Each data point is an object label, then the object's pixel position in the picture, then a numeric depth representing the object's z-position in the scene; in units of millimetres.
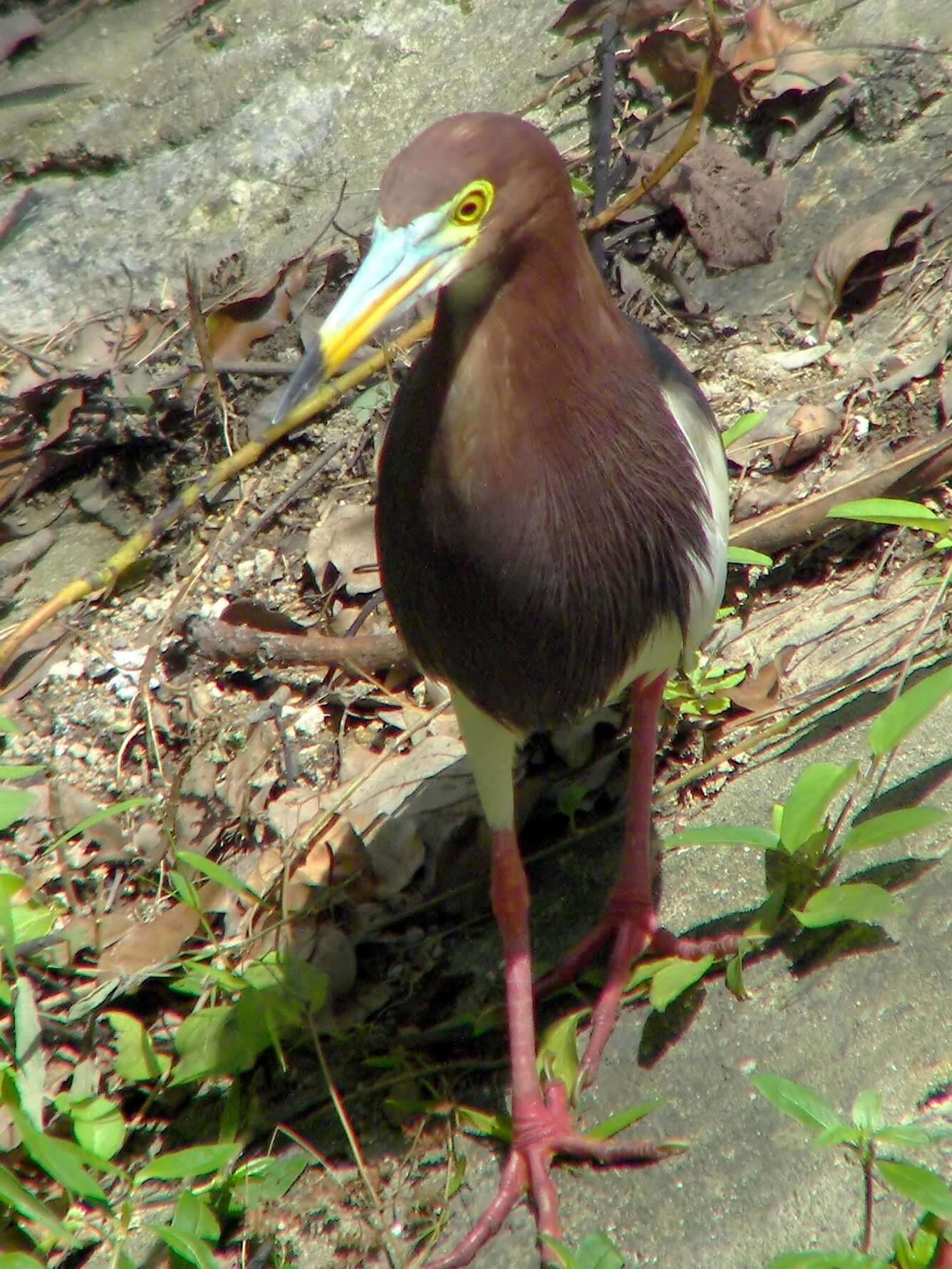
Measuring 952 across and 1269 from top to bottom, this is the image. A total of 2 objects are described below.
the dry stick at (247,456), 7464
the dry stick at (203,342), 7672
